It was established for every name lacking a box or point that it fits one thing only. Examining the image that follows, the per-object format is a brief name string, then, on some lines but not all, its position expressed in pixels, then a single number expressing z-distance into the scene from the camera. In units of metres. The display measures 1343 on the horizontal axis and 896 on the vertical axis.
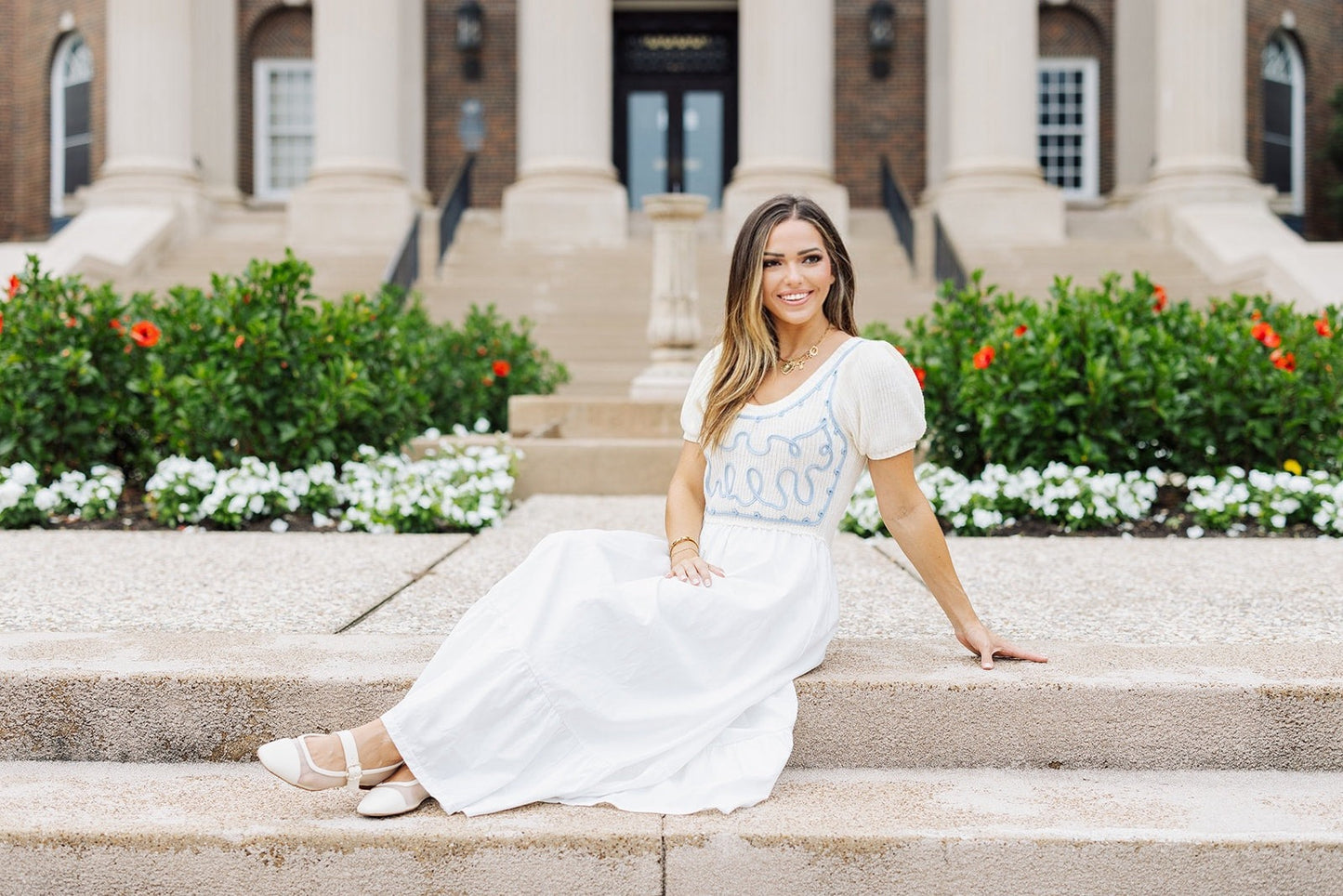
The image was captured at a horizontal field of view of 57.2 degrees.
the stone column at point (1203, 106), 16.03
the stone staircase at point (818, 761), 2.46
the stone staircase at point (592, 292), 12.94
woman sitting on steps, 2.60
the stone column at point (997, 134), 15.72
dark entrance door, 20.31
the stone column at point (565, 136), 15.75
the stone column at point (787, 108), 15.71
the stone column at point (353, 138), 15.66
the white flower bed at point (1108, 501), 6.03
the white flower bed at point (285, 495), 6.08
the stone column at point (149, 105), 16.55
